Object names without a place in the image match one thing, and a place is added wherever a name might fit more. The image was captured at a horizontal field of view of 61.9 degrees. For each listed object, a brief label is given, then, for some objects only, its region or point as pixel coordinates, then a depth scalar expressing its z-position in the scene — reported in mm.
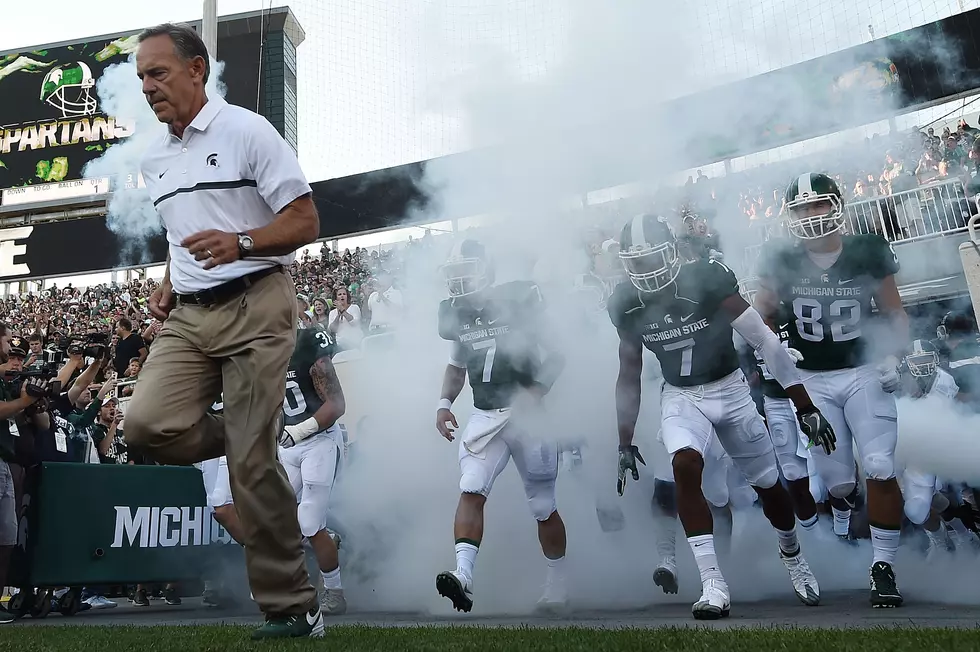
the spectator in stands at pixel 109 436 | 6406
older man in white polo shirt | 2307
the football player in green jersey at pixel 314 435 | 4441
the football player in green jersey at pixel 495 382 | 3852
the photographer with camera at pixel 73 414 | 5059
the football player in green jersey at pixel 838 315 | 3629
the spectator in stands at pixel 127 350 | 8828
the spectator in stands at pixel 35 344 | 9898
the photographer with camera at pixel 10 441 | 4117
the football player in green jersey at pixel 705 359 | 3465
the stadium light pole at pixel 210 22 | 9727
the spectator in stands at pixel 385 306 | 5449
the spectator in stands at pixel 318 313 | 6062
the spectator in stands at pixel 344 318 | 6945
